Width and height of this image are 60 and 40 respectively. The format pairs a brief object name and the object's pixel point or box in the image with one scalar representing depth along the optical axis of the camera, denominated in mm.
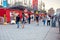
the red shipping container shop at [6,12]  17982
